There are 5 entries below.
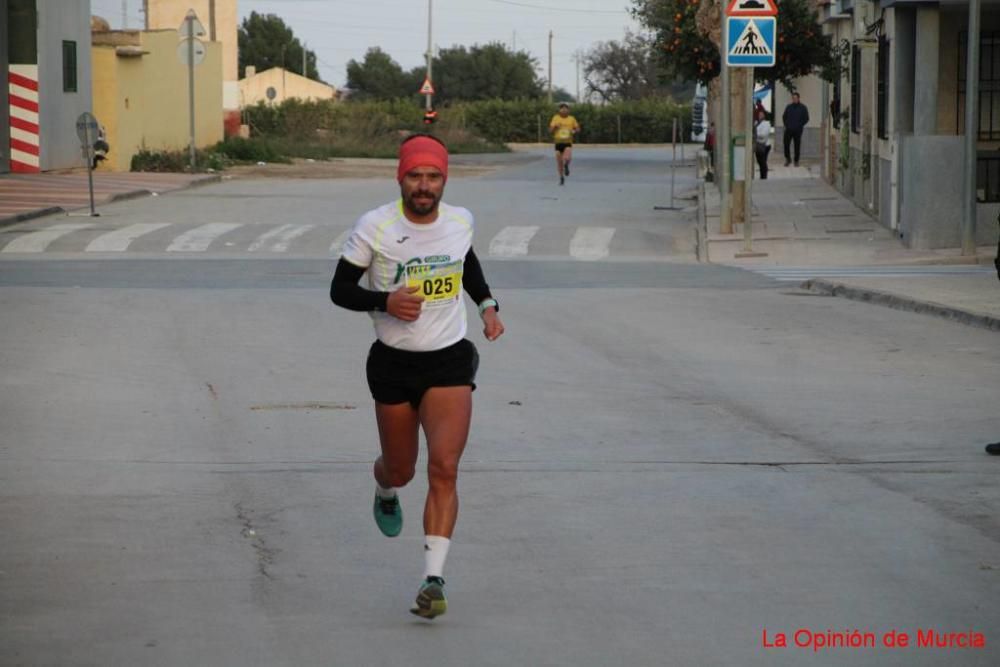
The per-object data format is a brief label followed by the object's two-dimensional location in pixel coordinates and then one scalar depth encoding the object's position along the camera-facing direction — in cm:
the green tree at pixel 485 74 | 11850
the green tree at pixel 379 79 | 13275
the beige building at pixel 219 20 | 7473
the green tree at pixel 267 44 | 13850
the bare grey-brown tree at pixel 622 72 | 12181
